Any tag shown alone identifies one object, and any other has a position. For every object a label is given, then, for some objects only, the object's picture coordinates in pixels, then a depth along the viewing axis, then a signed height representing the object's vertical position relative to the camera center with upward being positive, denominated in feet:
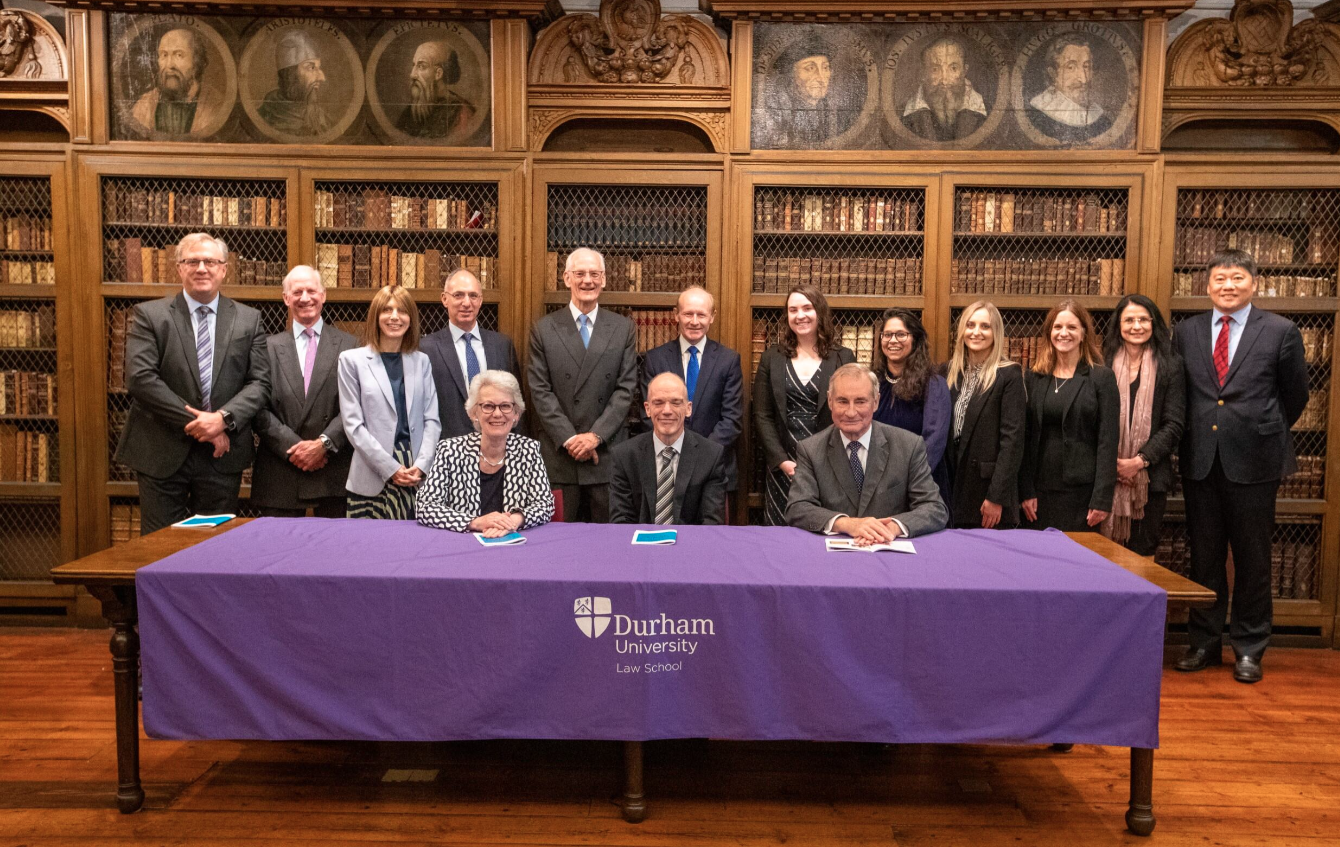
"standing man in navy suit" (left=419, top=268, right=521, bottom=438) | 14.43 +0.06
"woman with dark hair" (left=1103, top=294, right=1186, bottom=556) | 14.28 -0.67
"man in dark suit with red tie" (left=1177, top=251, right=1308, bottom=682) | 13.99 -1.19
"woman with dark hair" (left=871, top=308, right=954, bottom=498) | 13.98 -0.44
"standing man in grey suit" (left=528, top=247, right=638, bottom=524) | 14.74 -0.41
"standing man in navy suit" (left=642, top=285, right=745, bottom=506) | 15.02 -0.20
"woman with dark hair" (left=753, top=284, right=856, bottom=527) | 14.69 -0.42
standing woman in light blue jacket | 13.08 -0.83
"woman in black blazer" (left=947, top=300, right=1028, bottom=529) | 13.70 -1.01
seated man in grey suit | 10.46 -1.31
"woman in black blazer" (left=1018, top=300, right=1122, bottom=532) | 13.67 -0.98
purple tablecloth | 8.46 -2.75
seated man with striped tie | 11.68 -1.52
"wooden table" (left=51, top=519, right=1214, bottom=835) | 8.64 -2.96
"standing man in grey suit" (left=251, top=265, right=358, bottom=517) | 13.75 -0.97
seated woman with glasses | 10.70 -1.38
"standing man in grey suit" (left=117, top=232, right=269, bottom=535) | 13.33 -0.61
